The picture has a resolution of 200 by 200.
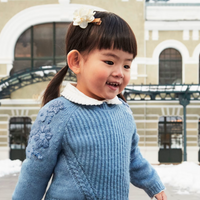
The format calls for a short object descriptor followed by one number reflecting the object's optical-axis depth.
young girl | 1.05
